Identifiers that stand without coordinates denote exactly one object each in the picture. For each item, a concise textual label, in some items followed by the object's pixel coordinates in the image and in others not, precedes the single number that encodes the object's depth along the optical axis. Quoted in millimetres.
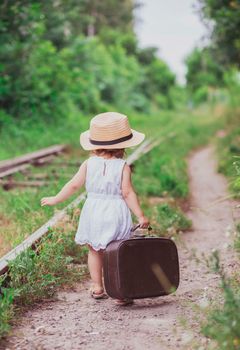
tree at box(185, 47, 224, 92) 63250
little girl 5059
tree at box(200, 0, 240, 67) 15558
